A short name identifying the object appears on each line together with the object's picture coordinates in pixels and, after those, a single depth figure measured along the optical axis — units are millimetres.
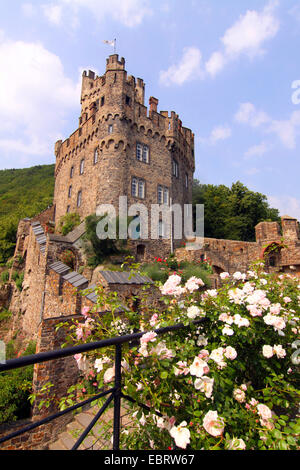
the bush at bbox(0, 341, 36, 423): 5785
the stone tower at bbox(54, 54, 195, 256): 19672
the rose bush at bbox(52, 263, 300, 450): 1877
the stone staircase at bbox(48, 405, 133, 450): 3769
